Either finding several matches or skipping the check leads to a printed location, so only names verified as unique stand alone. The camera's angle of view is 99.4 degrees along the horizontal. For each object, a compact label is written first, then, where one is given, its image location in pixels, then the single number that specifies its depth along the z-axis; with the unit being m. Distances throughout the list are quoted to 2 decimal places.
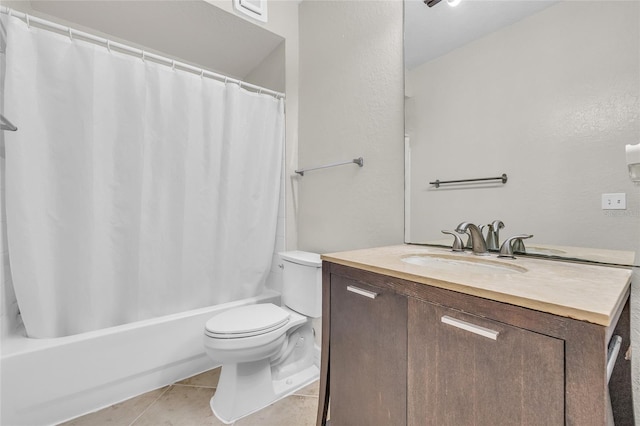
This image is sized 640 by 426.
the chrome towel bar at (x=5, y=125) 1.01
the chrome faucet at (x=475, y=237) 1.02
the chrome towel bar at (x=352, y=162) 1.55
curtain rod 1.21
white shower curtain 1.25
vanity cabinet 0.47
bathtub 1.16
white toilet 1.27
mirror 0.81
